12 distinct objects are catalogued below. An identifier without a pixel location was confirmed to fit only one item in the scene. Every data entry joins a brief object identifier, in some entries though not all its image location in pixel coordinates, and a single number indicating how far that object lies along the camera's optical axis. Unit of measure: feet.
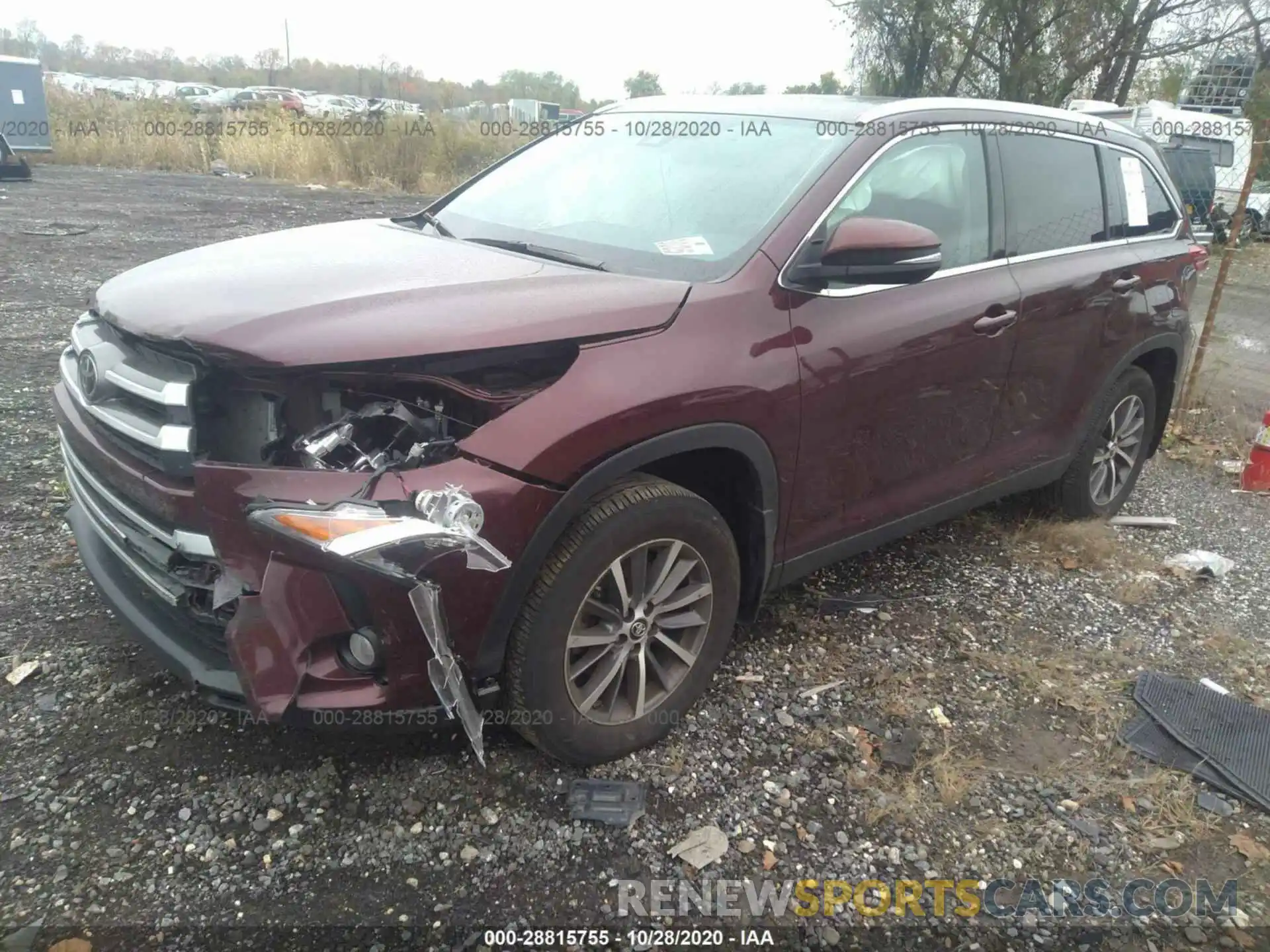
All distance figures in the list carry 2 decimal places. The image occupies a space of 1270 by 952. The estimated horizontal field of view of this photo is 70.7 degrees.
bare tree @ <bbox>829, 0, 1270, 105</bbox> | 52.44
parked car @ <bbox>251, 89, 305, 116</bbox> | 81.76
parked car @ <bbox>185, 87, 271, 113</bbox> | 85.46
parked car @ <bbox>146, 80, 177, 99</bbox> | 124.93
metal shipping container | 62.03
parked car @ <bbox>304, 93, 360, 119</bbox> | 82.12
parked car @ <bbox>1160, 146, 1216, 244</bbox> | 46.26
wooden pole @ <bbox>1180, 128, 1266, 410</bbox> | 19.52
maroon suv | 6.84
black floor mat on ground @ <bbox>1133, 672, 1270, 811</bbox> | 9.48
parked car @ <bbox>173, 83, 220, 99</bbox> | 125.18
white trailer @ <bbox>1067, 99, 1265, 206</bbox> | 59.26
